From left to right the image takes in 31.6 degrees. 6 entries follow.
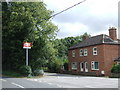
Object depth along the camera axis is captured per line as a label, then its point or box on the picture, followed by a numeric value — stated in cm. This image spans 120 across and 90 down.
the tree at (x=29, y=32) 3000
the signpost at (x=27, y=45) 2802
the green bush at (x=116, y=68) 3042
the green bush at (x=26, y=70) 2881
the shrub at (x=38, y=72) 3072
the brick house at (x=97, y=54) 3559
